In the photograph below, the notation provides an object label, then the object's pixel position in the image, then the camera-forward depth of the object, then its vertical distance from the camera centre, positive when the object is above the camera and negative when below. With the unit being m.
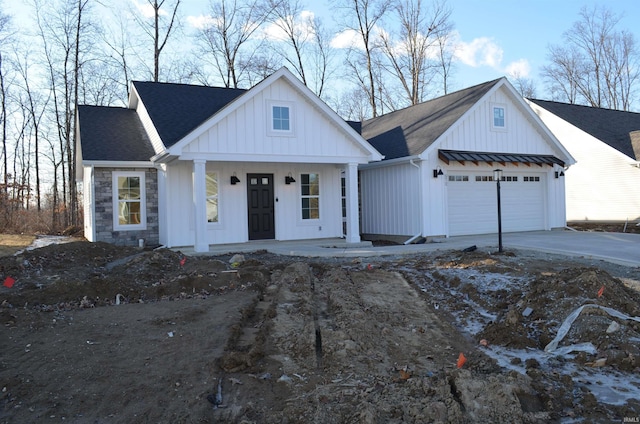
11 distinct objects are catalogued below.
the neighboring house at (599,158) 21.08 +2.09
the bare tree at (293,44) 33.44 +11.47
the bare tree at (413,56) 34.19 +10.67
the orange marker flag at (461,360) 4.51 -1.38
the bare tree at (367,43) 32.92 +11.27
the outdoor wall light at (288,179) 14.98 +1.01
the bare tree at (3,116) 26.88 +5.65
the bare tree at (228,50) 32.53 +10.78
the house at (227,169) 12.81 +1.31
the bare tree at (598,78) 39.44 +10.53
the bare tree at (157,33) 28.06 +10.41
